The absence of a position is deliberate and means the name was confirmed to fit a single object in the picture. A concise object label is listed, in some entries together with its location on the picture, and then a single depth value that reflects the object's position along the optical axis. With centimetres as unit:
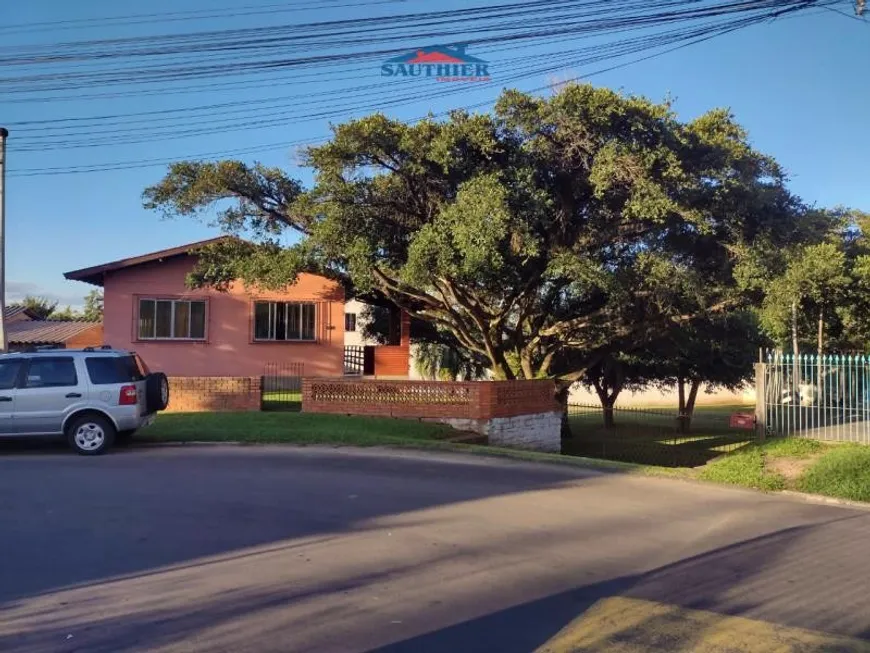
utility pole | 1662
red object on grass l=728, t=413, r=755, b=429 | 1922
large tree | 1551
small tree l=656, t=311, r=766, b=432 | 2578
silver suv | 1277
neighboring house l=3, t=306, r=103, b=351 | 3397
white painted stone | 1778
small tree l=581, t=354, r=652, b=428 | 2819
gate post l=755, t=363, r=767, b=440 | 1755
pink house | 2452
